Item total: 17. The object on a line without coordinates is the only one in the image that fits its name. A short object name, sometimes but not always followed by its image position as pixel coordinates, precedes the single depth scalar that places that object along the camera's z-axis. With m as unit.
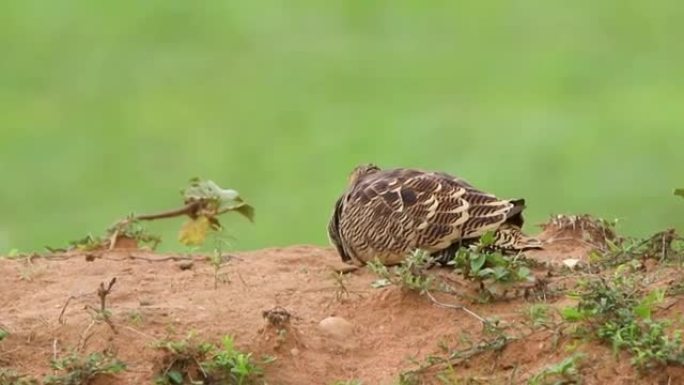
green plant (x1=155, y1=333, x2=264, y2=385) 12.73
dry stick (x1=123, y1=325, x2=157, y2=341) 13.41
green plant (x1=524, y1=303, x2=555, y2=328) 13.05
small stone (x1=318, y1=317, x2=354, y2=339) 13.58
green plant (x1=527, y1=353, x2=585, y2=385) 12.34
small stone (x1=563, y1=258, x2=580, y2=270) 14.93
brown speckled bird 14.79
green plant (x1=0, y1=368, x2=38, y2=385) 12.73
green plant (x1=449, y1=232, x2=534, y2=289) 13.63
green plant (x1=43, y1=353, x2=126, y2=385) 12.73
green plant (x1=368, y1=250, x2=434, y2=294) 13.66
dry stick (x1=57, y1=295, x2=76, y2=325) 13.69
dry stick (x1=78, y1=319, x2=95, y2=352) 13.29
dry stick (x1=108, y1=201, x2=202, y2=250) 16.91
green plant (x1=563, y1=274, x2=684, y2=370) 12.26
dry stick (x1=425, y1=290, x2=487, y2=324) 13.45
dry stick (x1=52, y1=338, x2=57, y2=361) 13.16
